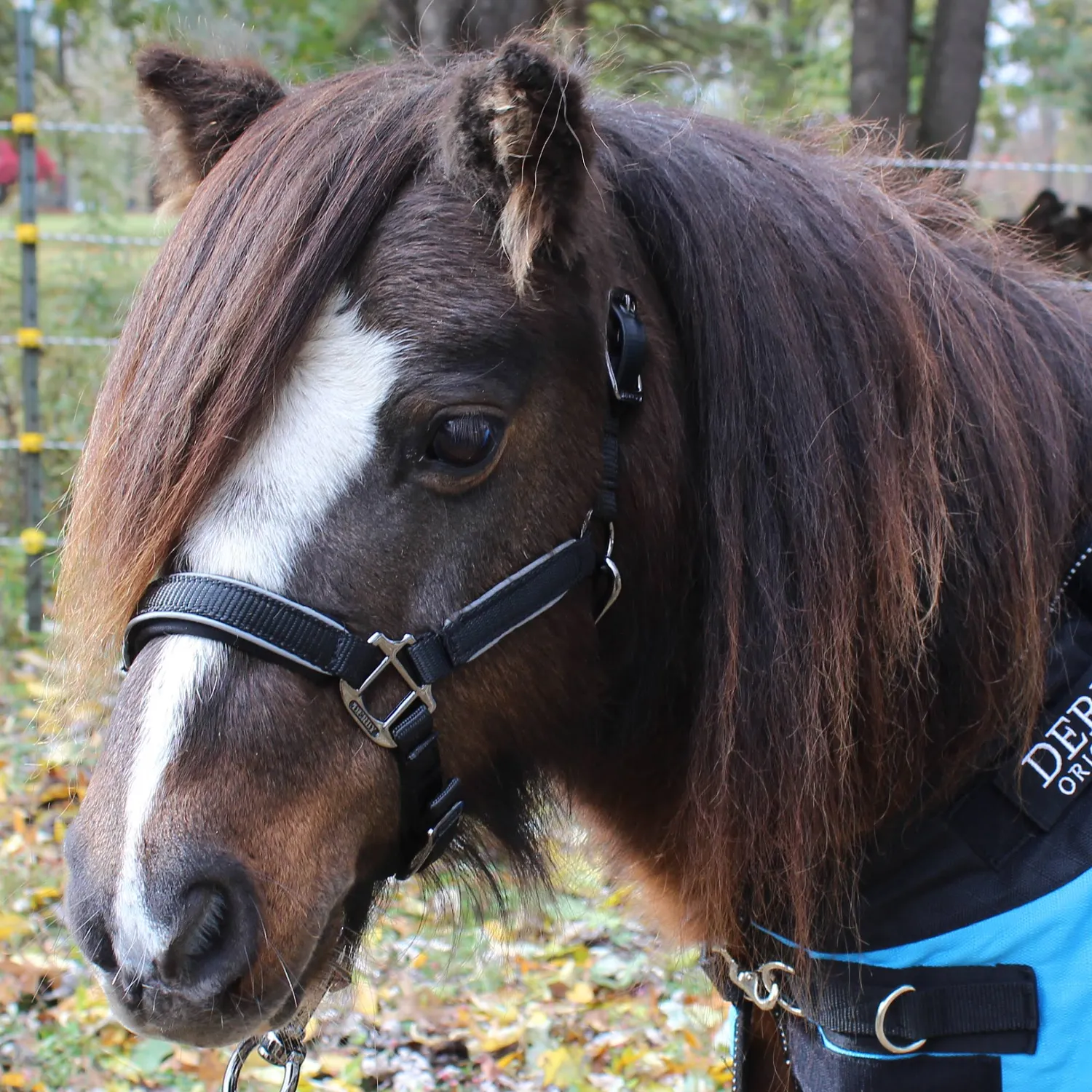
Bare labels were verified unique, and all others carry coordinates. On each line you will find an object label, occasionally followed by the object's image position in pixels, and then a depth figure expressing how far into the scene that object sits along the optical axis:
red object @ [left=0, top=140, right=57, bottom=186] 8.43
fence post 5.50
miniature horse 1.33
